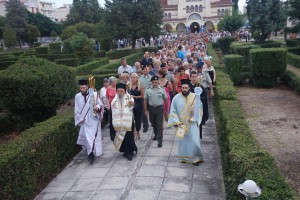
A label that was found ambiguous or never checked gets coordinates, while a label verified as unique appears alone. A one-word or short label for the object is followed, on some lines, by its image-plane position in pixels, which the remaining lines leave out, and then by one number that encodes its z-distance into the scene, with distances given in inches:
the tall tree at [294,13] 681.0
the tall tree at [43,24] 1745.8
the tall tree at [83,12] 1726.2
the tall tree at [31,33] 1504.3
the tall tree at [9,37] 1310.9
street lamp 92.1
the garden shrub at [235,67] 423.5
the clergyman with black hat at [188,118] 175.6
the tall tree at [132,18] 928.6
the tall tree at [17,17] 1535.5
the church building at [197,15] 1998.0
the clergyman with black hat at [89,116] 186.3
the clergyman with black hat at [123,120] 187.0
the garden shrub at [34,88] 240.0
